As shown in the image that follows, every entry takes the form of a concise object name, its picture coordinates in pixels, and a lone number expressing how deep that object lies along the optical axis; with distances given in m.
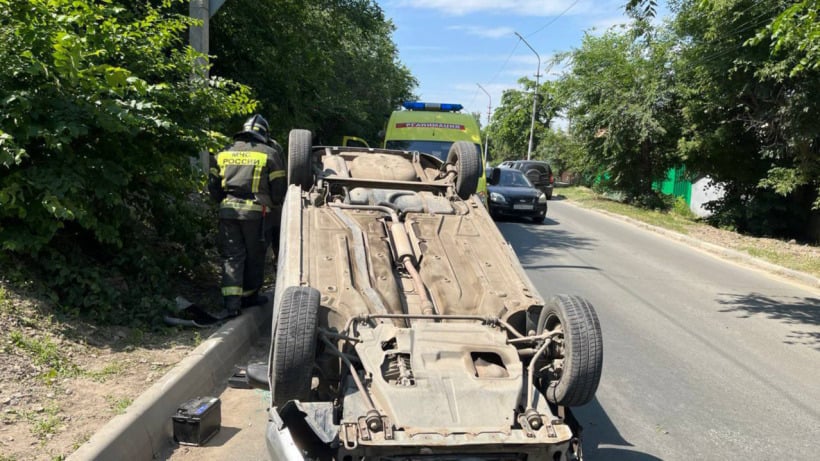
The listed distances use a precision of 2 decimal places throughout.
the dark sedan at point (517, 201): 15.88
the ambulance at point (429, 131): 12.11
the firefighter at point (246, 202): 5.89
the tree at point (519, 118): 50.88
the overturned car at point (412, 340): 3.05
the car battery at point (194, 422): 3.76
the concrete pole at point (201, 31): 7.66
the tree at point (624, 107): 21.30
